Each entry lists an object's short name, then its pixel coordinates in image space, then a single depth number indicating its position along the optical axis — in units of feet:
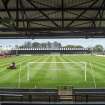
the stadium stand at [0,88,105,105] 17.28
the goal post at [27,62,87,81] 31.77
